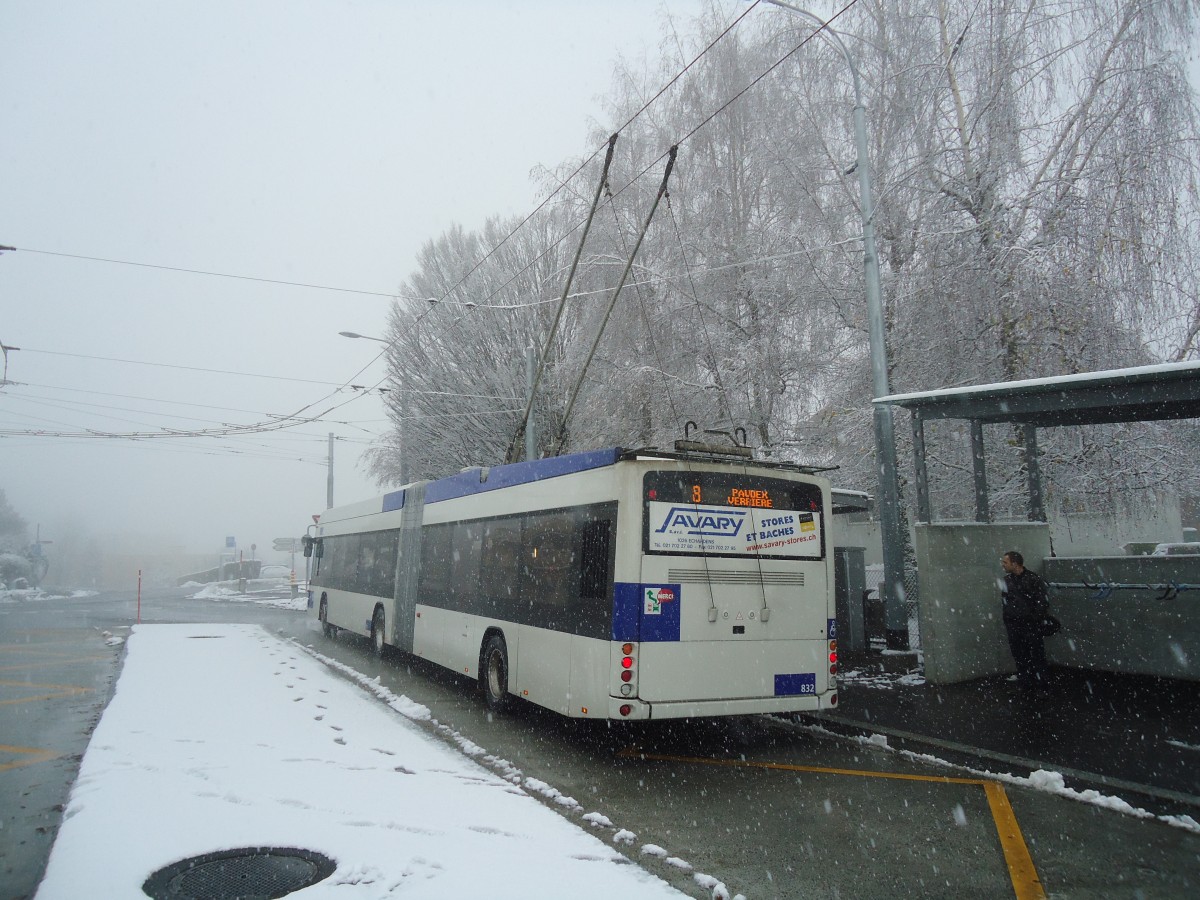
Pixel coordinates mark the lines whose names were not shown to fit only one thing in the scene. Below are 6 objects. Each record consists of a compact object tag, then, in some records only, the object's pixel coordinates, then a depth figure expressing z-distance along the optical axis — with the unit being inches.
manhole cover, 170.6
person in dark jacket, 371.9
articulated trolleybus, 284.5
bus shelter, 373.4
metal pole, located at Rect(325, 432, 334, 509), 1523.1
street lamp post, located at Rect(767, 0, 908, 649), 458.6
